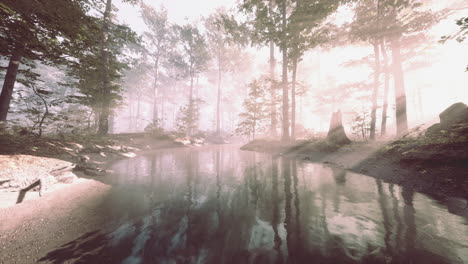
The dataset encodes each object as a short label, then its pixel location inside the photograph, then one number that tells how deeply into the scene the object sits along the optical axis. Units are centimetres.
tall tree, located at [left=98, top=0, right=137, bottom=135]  1270
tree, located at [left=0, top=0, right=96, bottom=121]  462
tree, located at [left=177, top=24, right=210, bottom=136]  2770
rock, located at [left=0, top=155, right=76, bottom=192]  390
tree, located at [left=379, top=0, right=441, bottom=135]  814
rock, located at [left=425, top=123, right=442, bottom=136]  613
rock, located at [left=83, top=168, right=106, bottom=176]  625
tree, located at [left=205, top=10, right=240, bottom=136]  3020
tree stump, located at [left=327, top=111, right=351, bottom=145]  995
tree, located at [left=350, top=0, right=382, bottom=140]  997
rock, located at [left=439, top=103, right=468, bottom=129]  564
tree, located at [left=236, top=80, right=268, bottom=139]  1873
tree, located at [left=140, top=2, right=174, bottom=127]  2858
